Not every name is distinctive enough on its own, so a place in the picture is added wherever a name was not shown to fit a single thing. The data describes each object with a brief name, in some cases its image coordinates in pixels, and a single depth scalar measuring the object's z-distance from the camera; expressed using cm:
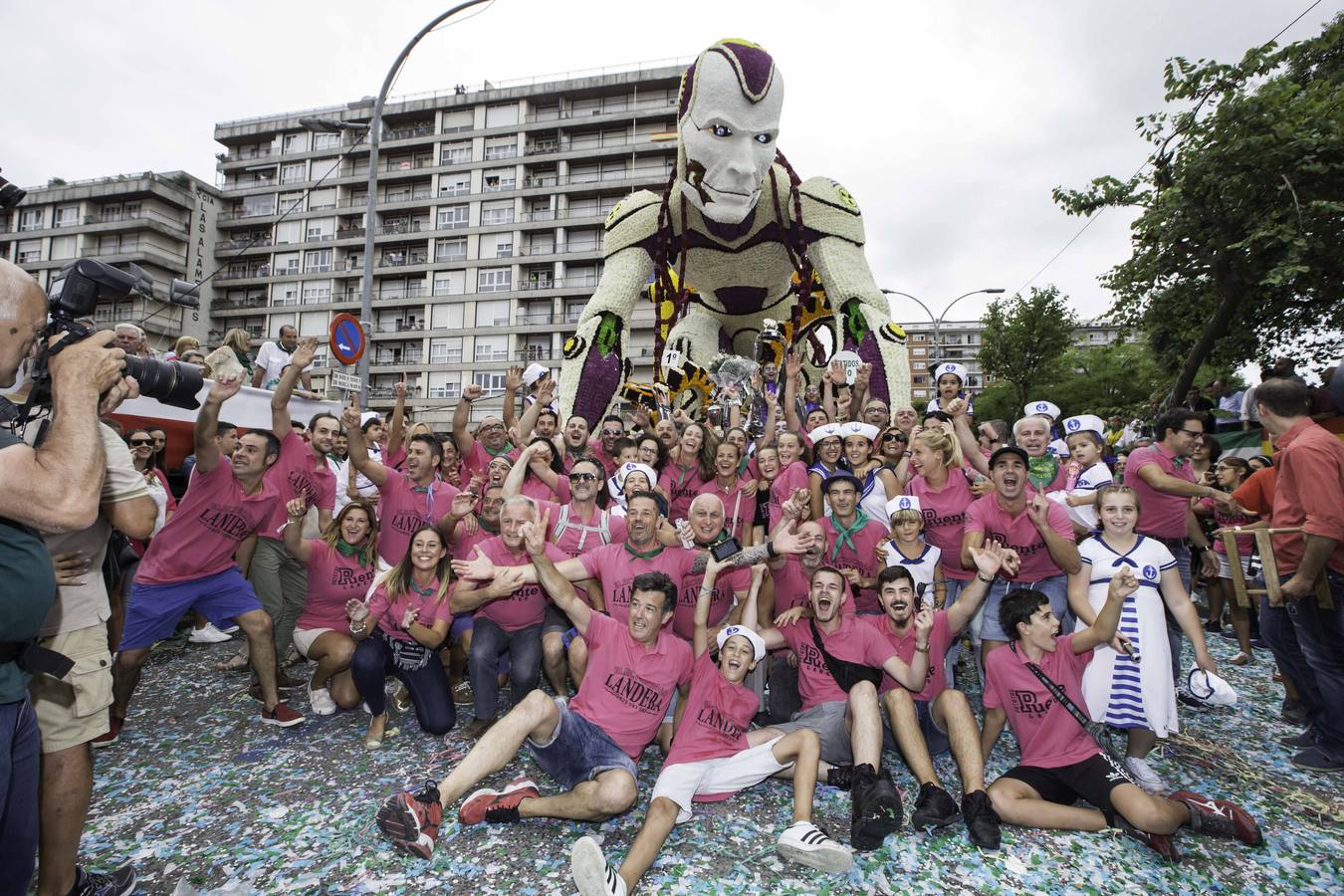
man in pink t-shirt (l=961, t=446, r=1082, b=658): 387
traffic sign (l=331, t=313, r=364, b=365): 699
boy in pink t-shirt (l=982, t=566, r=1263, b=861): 290
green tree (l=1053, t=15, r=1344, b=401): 1010
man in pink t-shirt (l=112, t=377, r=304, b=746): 384
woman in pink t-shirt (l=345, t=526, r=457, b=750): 388
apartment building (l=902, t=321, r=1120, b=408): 8225
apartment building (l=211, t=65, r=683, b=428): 3562
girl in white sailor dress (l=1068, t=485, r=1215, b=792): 335
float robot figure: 570
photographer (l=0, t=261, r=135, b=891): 163
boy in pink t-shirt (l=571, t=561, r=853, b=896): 274
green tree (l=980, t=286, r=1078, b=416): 2619
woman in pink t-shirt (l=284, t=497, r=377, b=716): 428
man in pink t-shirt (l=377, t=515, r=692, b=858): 297
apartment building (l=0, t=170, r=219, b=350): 3812
